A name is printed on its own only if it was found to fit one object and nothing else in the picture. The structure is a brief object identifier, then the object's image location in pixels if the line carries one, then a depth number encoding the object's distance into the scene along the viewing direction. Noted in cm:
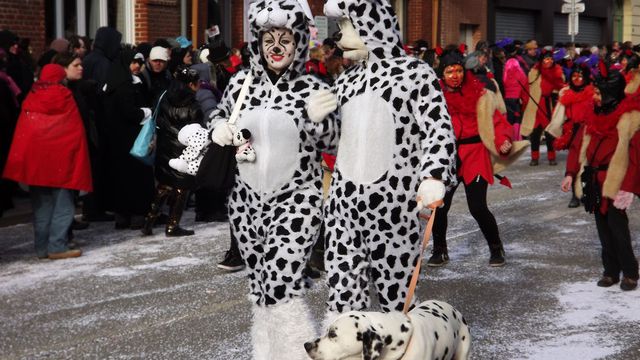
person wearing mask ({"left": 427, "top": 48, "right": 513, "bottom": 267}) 871
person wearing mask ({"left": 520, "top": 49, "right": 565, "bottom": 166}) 1727
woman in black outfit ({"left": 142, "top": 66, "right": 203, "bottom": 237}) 1042
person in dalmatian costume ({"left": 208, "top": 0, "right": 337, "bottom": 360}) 524
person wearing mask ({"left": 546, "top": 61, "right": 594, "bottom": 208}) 846
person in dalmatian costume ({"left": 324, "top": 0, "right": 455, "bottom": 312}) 509
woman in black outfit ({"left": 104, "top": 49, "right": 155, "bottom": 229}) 1104
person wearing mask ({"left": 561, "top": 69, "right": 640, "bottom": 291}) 773
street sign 2819
